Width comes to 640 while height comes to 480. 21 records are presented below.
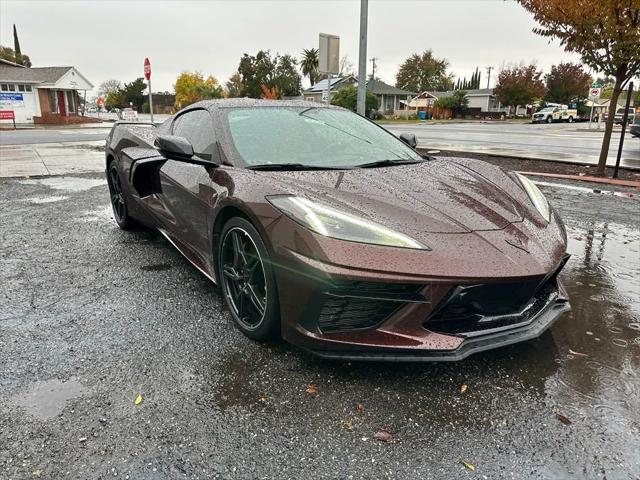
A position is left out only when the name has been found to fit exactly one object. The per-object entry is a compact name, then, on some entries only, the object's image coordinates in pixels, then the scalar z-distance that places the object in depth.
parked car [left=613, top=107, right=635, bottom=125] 40.18
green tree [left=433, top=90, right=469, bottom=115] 59.50
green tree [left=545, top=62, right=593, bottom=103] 61.88
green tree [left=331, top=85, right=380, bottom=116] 40.79
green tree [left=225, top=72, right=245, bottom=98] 65.22
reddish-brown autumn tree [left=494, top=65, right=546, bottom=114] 57.91
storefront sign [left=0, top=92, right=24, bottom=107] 32.72
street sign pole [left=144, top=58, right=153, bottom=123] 16.70
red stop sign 16.71
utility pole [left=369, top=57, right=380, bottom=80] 90.12
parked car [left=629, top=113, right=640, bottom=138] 14.16
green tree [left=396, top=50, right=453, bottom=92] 87.31
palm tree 83.25
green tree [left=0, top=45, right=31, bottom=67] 60.25
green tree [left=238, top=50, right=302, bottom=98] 65.19
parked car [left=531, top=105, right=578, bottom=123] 46.50
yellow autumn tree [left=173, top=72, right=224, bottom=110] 59.92
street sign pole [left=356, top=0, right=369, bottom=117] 8.98
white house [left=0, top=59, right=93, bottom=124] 35.48
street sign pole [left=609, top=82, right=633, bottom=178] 8.78
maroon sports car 2.14
